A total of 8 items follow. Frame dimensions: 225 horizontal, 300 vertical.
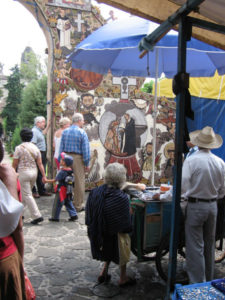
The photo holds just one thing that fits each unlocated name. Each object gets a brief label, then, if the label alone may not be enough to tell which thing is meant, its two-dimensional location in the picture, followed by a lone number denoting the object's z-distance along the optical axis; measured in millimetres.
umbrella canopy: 4328
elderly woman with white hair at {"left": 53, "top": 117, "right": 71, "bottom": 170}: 7562
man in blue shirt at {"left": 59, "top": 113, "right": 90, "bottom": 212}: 6582
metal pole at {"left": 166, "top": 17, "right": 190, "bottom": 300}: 2316
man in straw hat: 3428
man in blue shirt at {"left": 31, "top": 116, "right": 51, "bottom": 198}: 7752
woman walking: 5664
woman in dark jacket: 3457
